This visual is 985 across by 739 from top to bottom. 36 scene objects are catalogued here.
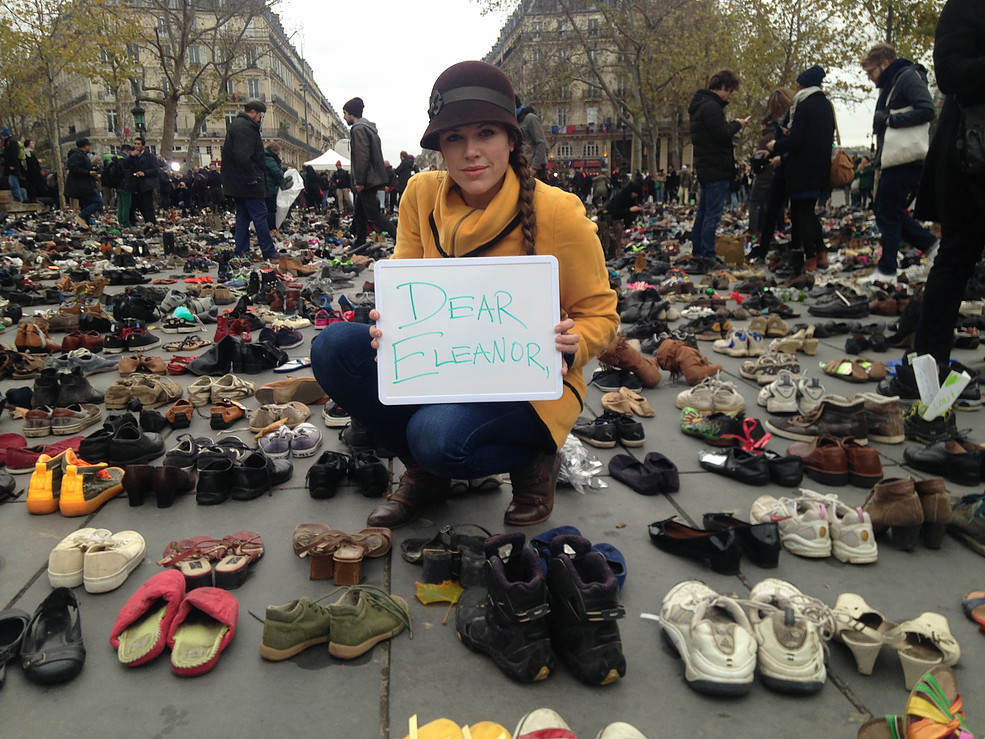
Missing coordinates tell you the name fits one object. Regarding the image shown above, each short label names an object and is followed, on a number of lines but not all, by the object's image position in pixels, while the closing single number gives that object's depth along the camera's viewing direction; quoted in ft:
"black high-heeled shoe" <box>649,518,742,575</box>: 7.01
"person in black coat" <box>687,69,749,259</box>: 25.13
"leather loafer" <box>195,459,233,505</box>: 8.86
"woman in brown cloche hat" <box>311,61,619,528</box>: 6.88
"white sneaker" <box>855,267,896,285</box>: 21.53
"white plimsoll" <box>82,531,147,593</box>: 6.79
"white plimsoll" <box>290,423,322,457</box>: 10.78
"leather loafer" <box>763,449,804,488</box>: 9.23
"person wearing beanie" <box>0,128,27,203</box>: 61.93
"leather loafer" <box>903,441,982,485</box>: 8.97
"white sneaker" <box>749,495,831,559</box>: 7.30
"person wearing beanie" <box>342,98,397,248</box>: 30.68
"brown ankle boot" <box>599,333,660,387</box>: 14.35
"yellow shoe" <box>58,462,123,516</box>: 8.53
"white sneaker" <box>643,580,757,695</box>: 5.24
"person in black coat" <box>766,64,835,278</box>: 22.68
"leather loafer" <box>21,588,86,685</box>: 5.43
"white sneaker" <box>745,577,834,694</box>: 5.26
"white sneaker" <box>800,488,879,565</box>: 7.20
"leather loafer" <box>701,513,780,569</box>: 7.11
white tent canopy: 85.61
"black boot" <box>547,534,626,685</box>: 5.26
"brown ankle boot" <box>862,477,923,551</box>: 7.37
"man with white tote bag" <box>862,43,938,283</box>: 18.38
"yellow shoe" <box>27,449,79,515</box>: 8.54
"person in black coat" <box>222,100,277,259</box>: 29.50
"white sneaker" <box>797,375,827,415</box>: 11.83
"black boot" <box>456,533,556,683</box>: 5.31
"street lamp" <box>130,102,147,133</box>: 56.57
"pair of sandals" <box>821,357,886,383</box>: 13.85
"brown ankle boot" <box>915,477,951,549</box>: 7.40
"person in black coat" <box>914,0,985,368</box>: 9.87
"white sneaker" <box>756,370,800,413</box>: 12.04
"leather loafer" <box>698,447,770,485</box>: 9.33
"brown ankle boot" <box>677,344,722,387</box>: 14.16
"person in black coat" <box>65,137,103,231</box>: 45.62
